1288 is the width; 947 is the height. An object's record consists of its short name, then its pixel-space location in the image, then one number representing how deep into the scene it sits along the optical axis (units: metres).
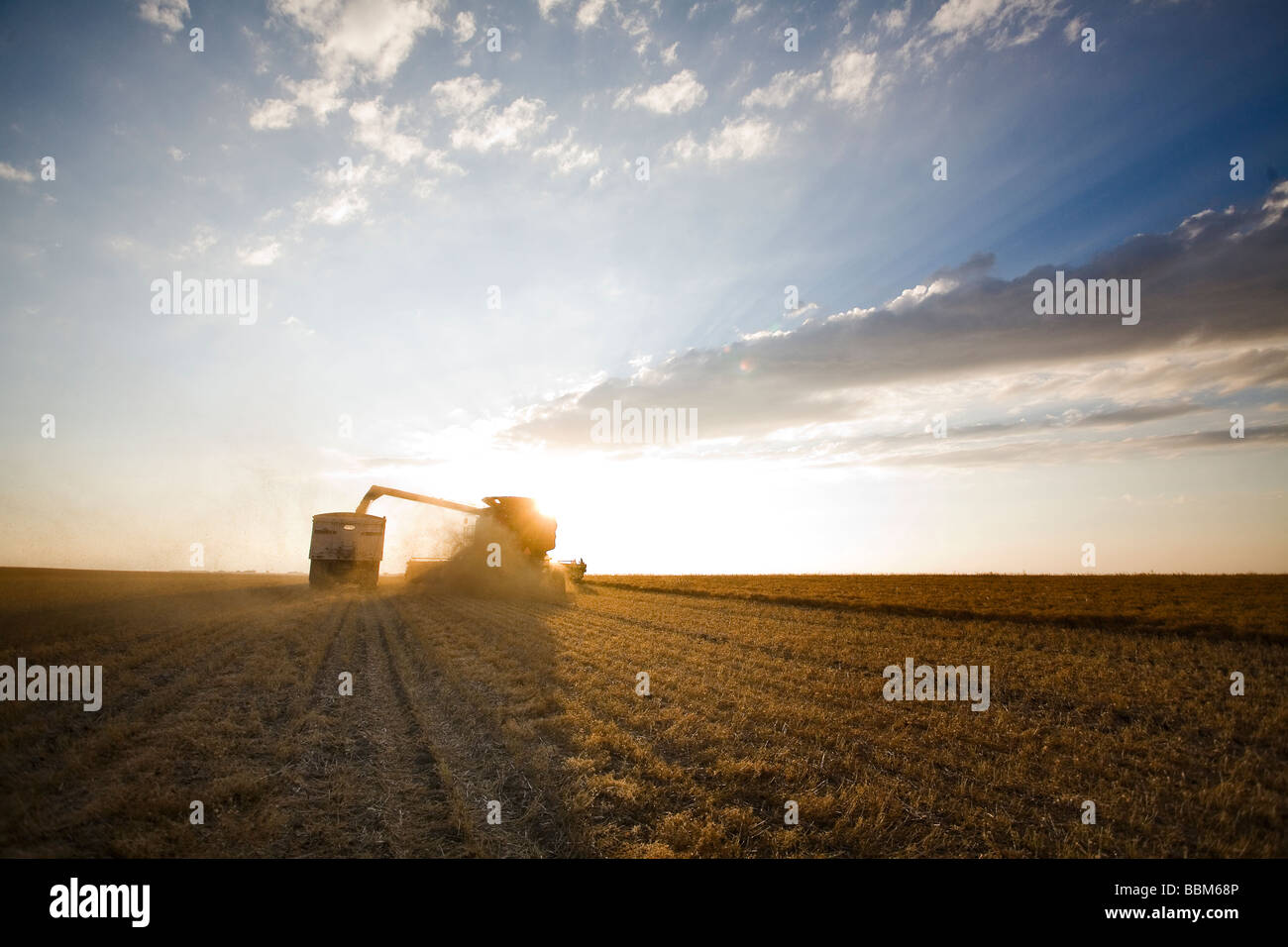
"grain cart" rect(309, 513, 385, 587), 30.52
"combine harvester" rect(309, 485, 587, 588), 30.59
